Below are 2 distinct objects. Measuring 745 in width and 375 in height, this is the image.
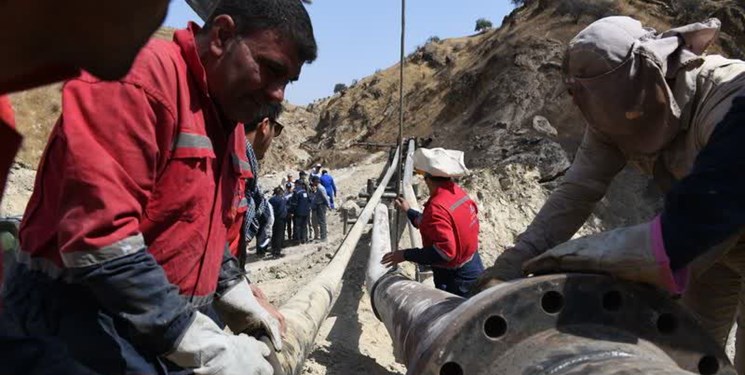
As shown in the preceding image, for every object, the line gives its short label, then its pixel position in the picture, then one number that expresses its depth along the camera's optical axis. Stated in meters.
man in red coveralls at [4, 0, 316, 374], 1.73
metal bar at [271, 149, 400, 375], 2.57
